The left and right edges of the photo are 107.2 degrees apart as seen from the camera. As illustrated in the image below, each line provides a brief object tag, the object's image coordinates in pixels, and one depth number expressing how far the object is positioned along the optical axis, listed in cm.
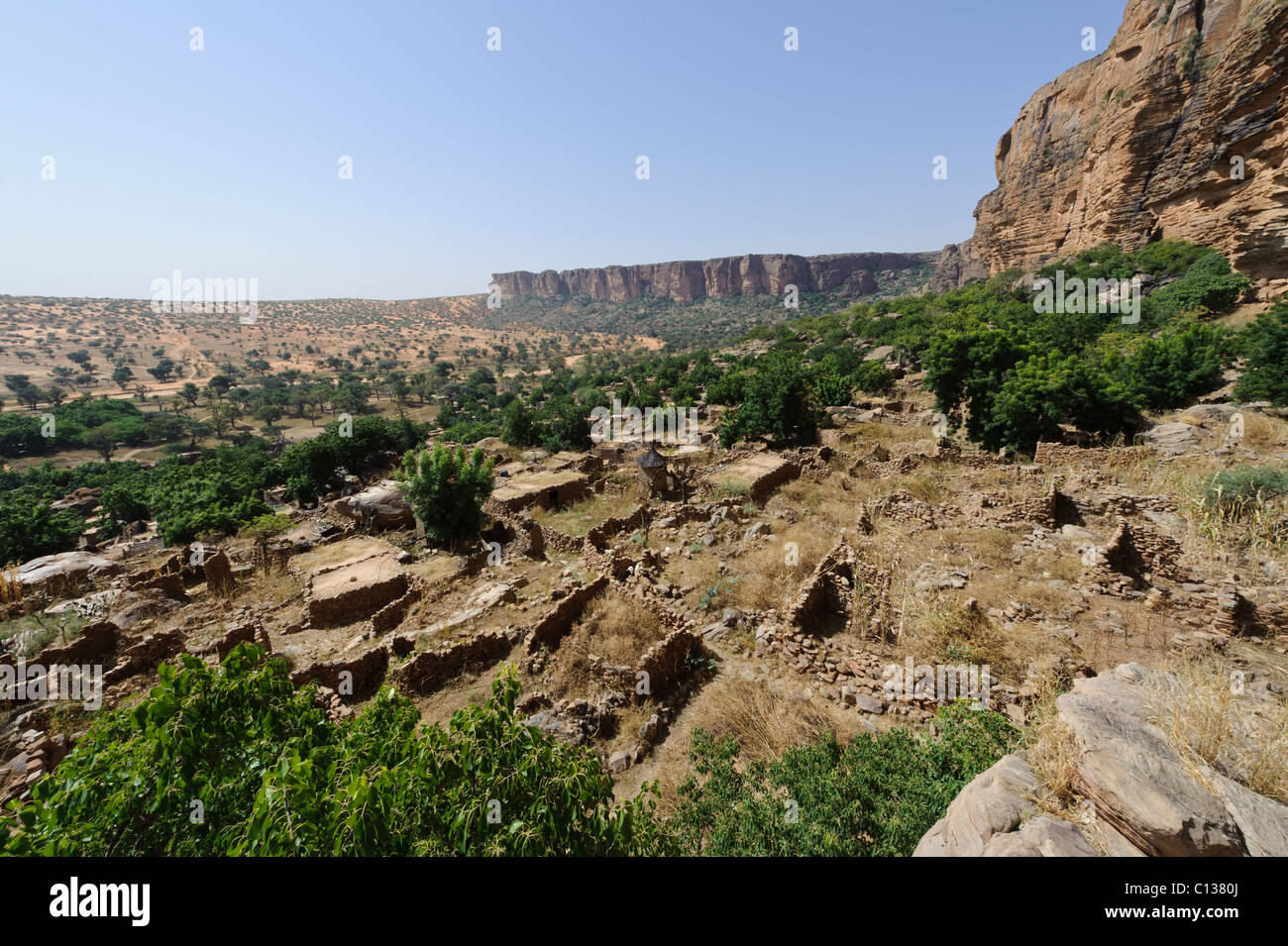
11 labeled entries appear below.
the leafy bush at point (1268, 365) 1413
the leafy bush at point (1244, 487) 927
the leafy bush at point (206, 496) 1992
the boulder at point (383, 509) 1730
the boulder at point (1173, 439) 1300
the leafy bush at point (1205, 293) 2483
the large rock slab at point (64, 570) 1373
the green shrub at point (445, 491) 1402
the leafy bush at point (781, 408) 2191
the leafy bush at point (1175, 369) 1658
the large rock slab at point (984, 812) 320
